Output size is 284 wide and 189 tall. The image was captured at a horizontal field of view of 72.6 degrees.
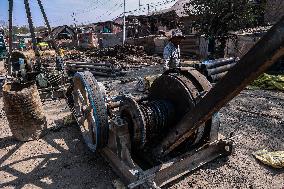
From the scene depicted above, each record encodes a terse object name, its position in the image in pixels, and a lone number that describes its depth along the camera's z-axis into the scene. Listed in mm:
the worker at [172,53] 4832
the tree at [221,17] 11048
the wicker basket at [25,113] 3697
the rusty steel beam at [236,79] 1403
